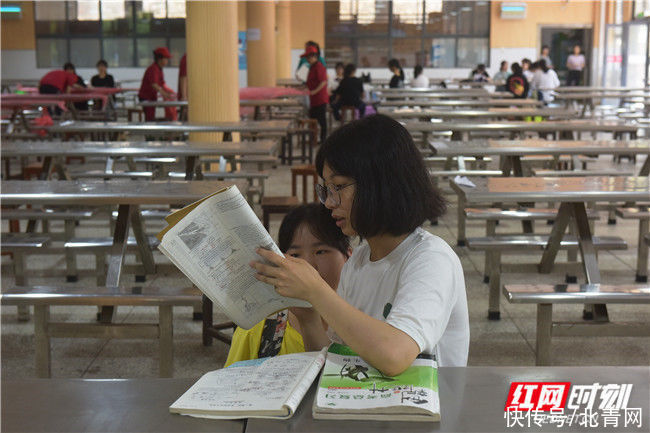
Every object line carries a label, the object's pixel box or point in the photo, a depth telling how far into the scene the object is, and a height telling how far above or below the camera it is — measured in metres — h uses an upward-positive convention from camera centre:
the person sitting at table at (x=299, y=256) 1.89 -0.44
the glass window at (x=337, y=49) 22.61 +0.60
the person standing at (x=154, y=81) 10.76 -0.11
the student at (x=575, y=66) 19.84 +0.16
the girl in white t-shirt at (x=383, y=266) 1.39 -0.34
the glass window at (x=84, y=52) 21.55 +0.49
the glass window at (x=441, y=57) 22.17 +0.40
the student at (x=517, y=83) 12.69 -0.14
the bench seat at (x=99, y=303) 3.05 -0.82
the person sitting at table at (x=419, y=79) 14.69 -0.11
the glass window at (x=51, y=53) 21.64 +0.47
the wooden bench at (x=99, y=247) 4.20 -0.84
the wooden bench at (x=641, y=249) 4.75 -0.94
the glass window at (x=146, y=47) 21.67 +0.62
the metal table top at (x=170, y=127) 6.07 -0.39
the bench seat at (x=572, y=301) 3.04 -0.79
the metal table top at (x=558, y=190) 3.39 -0.46
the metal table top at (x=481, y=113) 7.27 -0.33
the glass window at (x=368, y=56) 22.56 +0.43
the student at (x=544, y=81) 14.49 -0.13
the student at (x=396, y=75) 14.91 -0.04
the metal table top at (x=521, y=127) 5.86 -0.36
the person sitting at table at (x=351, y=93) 12.55 -0.29
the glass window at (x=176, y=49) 21.84 +0.58
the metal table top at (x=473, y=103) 8.53 -0.30
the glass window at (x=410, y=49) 22.27 +0.60
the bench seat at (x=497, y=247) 4.07 -0.81
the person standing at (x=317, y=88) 11.47 -0.20
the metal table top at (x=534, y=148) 4.77 -0.41
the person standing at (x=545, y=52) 19.17 +0.46
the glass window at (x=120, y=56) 21.67 +0.40
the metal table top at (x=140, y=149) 4.88 -0.44
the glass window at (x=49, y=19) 21.52 +1.29
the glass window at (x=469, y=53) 22.14 +0.50
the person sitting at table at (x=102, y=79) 14.66 -0.12
